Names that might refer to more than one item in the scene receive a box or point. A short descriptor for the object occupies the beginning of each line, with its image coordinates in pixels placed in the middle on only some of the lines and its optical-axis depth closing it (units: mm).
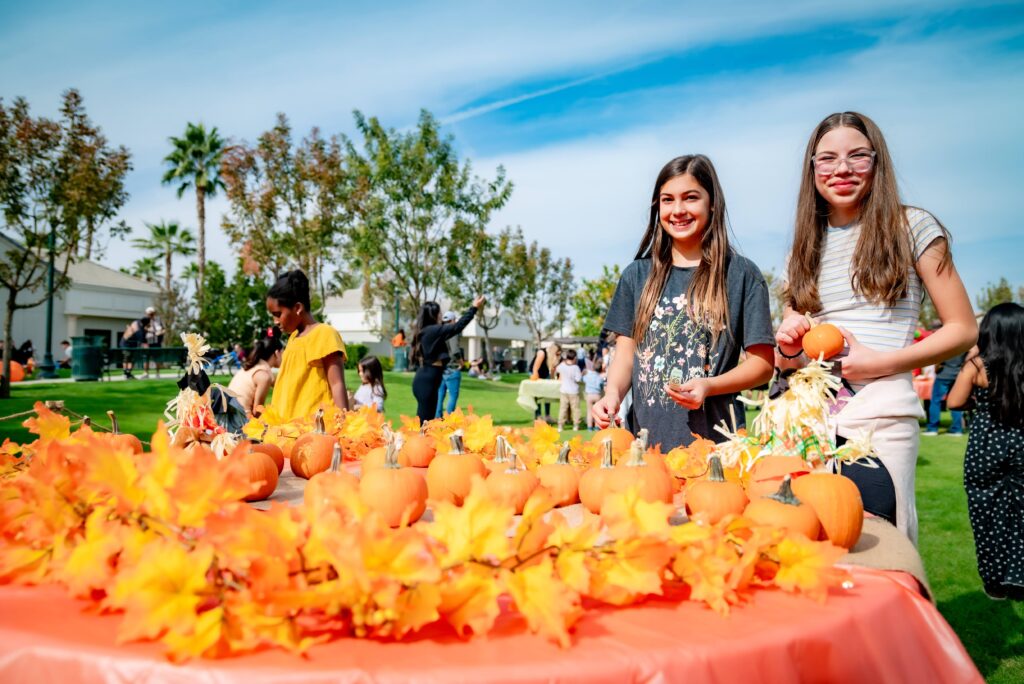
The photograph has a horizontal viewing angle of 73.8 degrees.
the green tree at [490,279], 38438
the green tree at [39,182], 15781
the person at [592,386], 15375
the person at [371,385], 10750
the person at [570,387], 14602
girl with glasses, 2080
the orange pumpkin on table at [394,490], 1596
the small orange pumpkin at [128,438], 1871
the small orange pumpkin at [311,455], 2332
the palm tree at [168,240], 57500
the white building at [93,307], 40938
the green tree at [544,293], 48688
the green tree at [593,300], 54312
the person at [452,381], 12305
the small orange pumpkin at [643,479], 1694
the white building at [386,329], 62784
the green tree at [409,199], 24359
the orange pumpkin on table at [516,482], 1708
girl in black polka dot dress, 4930
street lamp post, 20484
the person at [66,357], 30725
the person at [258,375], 6875
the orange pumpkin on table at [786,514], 1407
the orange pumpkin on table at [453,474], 1926
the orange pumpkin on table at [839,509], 1460
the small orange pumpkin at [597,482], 1752
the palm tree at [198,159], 39281
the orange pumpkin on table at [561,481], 1924
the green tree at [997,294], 52125
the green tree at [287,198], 25047
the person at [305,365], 4273
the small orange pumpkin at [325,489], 1040
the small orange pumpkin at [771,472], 1646
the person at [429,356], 10281
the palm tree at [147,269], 59594
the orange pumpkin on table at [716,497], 1545
